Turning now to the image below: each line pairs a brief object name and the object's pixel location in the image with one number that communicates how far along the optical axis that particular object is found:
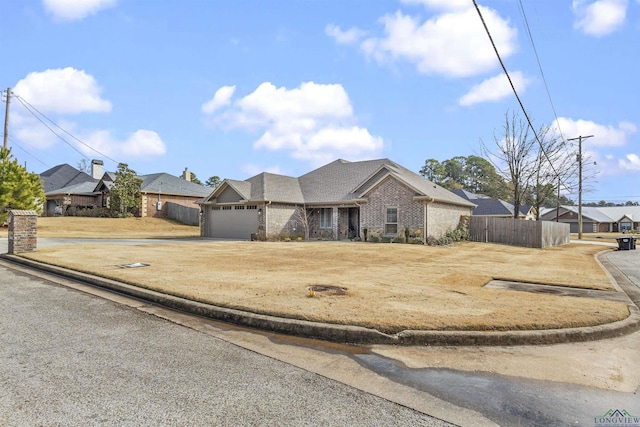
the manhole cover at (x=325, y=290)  7.36
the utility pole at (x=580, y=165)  35.41
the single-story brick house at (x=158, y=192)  43.06
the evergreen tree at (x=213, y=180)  97.75
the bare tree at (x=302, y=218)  27.33
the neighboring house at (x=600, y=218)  68.44
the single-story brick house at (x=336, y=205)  23.14
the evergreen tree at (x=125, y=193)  41.16
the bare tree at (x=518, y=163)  33.22
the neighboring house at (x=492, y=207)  46.66
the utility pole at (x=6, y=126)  28.55
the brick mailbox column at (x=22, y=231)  14.33
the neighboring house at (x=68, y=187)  45.16
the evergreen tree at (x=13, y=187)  27.69
